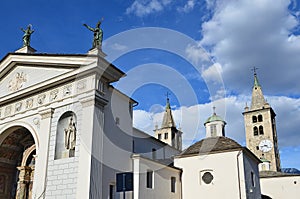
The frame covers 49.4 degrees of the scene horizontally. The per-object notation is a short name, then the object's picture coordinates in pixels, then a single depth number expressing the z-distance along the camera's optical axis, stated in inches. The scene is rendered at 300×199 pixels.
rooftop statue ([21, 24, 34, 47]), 695.1
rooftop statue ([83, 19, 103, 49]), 565.0
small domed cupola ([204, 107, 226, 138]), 1032.2
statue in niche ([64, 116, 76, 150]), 529.2
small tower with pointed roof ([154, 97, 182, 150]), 1520.1
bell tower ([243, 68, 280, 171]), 1759.4
